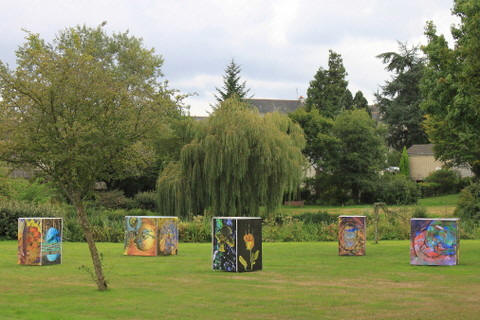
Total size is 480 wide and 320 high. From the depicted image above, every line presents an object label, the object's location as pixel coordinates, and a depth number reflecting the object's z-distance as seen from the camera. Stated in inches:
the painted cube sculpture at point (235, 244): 615.5
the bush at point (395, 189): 2242.9
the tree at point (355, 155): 2363.4
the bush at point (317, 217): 1463.3
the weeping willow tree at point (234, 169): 1407.5
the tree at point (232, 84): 2506.2
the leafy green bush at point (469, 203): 1498.0
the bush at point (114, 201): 1946.4
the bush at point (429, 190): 2399.9
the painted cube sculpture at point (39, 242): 695.7
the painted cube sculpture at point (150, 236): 808.9
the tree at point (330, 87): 3144.7
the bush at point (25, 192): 1515.7
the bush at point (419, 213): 1358.3
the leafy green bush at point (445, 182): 2395.4
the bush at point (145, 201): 1979.8
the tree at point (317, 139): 2422.5
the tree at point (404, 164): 2723.9
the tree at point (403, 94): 2795.3
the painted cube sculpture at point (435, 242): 653.9
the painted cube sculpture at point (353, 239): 795.4
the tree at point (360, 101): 3408.0
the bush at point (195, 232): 1184.8
